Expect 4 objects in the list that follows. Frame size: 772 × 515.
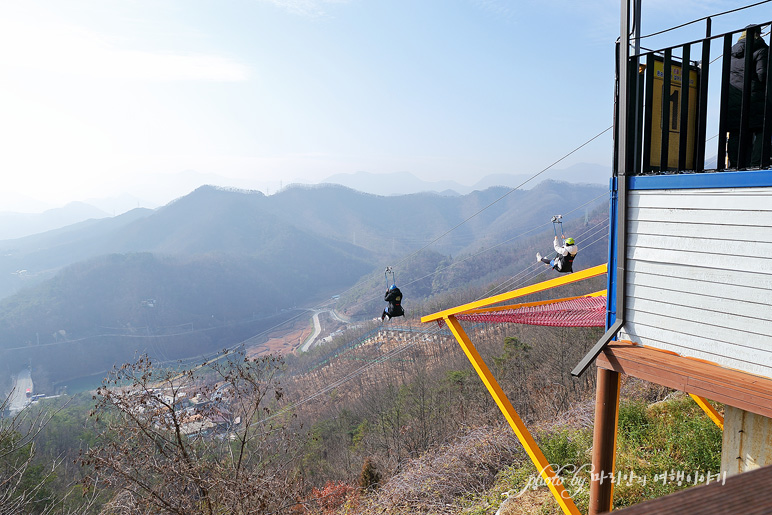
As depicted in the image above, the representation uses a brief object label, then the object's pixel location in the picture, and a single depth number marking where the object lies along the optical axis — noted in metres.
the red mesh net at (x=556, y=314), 4.10
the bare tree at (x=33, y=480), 14.22
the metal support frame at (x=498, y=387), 3.95
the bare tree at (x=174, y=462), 6.59
